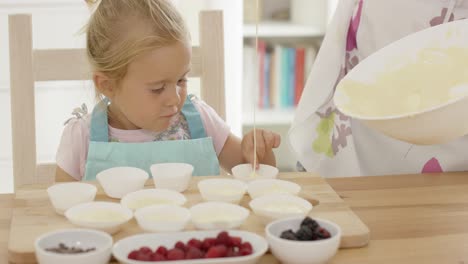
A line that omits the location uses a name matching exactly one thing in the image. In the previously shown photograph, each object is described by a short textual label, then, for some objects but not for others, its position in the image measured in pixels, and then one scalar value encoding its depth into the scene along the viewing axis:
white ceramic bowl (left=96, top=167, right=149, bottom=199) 1.72
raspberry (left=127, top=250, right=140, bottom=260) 1.47
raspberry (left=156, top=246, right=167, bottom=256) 1.47
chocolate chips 1.47
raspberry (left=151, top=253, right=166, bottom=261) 1.46
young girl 1.93
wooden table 1.56
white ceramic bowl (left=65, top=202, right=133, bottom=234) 1.57
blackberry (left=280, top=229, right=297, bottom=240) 1.50
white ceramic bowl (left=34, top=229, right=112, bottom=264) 1.45
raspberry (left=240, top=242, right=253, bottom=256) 1.48
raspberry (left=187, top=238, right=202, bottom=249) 1.49
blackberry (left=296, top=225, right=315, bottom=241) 1.50
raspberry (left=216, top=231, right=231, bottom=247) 1.50
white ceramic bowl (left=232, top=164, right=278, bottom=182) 1.82
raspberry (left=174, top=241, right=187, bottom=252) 1.49
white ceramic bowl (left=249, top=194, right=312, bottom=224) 1.60
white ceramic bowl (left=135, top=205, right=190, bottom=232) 1.56
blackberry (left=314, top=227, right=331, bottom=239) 1.51
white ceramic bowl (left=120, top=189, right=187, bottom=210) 1.67
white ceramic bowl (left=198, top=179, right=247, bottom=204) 1.68
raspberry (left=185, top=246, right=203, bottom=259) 1.46
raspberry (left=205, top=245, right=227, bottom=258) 1.46
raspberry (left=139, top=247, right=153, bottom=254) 1.47
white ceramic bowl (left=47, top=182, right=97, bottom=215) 1.65
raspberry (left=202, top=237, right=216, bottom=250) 1.49
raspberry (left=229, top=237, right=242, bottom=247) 1.49
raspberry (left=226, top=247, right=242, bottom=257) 1.48
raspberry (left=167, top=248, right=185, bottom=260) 1.46
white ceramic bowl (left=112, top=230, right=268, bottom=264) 1.46
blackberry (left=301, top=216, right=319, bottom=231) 1.52
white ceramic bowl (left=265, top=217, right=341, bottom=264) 1.48
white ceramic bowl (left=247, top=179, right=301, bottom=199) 1.73
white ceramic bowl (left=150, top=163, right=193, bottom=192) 1.75
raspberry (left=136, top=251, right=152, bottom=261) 1.46
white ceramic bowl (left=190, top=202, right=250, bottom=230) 1.57
